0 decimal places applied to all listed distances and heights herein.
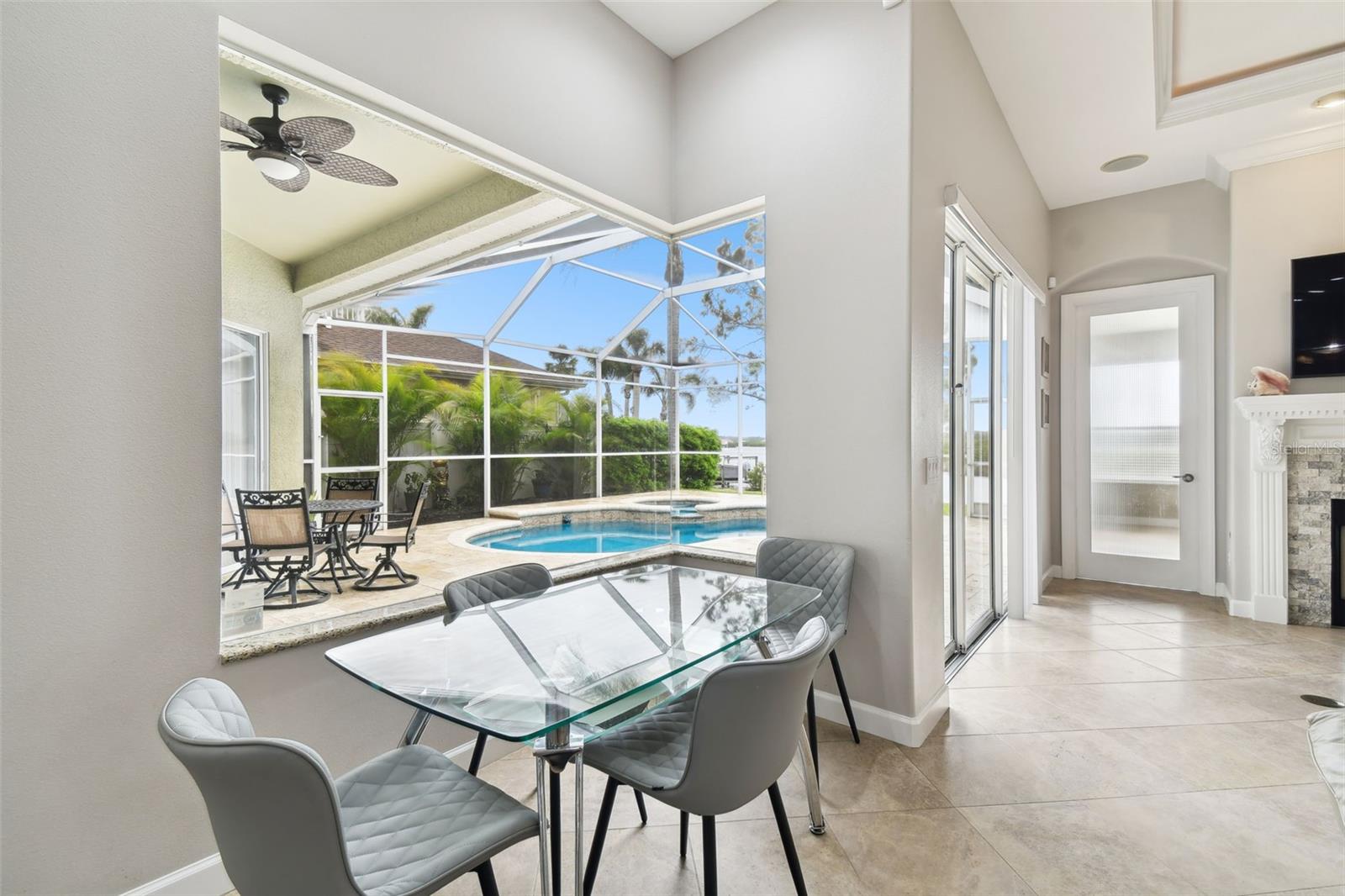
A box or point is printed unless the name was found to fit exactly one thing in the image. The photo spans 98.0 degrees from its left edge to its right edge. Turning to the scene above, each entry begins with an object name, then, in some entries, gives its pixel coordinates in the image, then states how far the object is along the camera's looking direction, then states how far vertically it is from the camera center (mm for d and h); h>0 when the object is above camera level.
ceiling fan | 1783 +981
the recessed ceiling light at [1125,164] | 4211 +2076
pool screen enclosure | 2107 +347
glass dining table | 1199 -525
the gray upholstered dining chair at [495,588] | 1897 -490
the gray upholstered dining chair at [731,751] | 1221 -672
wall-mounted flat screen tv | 3746 +838
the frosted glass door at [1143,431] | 4645 +126
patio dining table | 1969 -254
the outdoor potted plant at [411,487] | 2234 -141
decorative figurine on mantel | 3883 +422
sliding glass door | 3252 +25
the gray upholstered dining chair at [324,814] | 910 -698
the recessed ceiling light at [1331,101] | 3387 +2028
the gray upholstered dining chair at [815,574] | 2309 -553
